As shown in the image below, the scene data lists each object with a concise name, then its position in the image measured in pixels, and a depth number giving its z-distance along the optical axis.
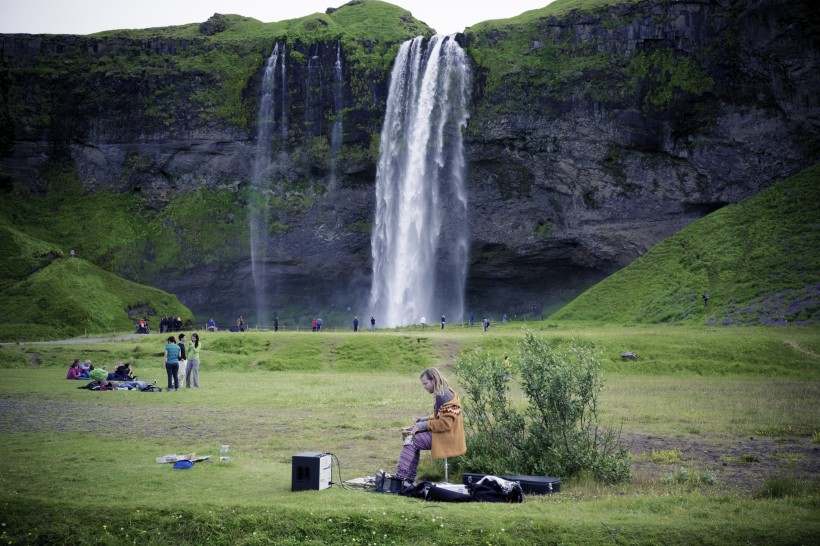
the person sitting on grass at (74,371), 30.73
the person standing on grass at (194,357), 28.00
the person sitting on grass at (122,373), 28.66
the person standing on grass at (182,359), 27.89
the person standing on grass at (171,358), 26.28
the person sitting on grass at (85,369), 31.02
